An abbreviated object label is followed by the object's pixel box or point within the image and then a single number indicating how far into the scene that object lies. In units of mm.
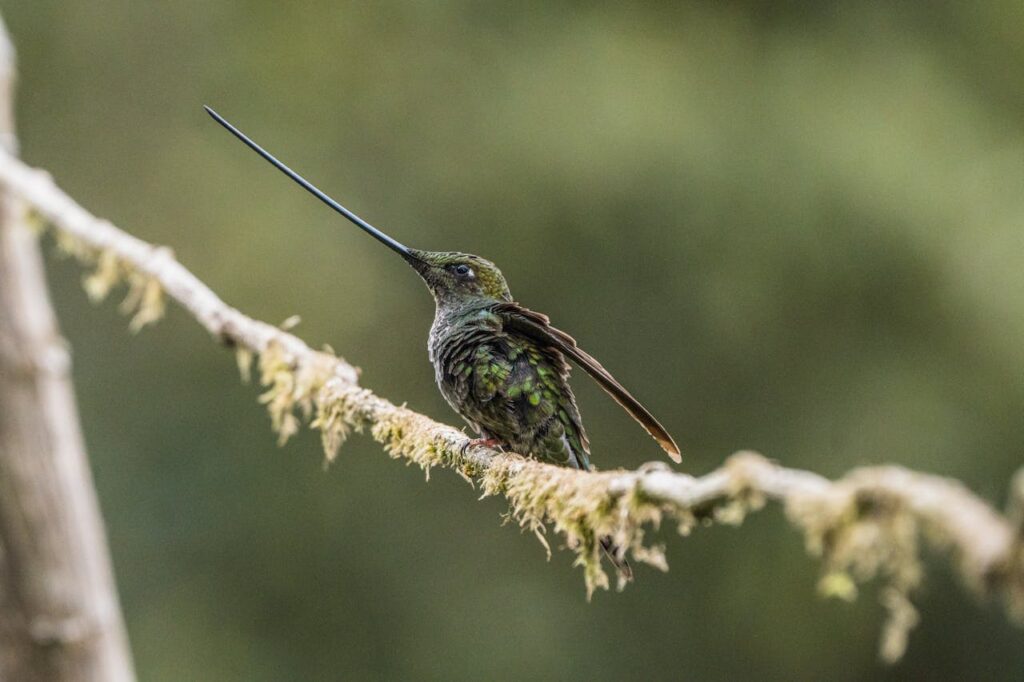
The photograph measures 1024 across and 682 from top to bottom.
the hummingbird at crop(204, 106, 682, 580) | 6117
